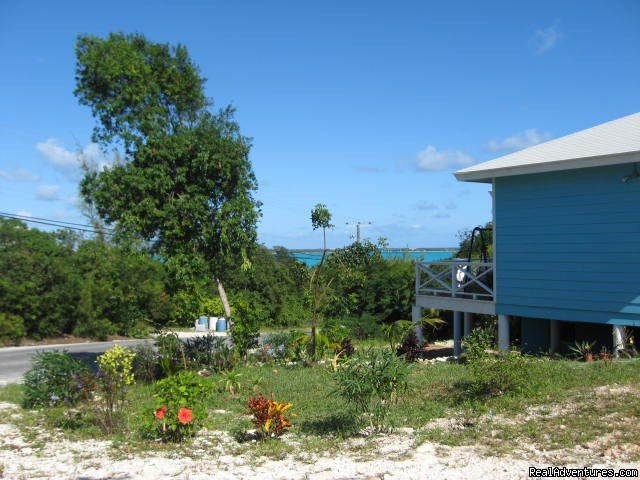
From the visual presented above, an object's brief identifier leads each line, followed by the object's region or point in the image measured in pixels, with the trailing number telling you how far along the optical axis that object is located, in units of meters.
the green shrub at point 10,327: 19.16
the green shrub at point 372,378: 6.89
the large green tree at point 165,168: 12.63
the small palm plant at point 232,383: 10.03
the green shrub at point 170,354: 11.57
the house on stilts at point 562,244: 12.09
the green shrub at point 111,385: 7.67
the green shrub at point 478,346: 9.23
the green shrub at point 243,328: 12.98
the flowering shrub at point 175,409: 6.98
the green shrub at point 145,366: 11.59
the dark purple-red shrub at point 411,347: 13.78
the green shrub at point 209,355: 12.32
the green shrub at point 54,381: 8.70
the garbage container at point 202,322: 27.33
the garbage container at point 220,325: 26.87
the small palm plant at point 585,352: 11.66
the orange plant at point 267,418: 7.00
